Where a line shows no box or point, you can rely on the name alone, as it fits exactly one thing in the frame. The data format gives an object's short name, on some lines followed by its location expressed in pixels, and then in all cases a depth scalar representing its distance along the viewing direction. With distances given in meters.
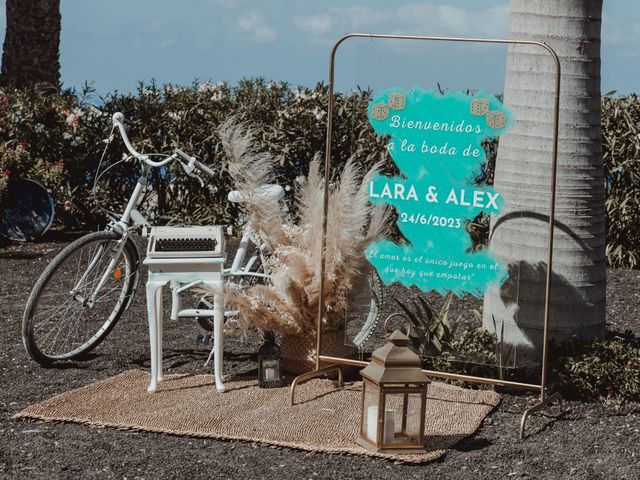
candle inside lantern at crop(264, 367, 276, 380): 5.75
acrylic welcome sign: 5.29
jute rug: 4.94
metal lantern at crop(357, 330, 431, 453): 4.70
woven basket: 5.89
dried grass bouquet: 5.70
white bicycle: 6.02
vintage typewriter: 5.63
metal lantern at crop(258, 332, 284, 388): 5.74
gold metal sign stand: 5.15
